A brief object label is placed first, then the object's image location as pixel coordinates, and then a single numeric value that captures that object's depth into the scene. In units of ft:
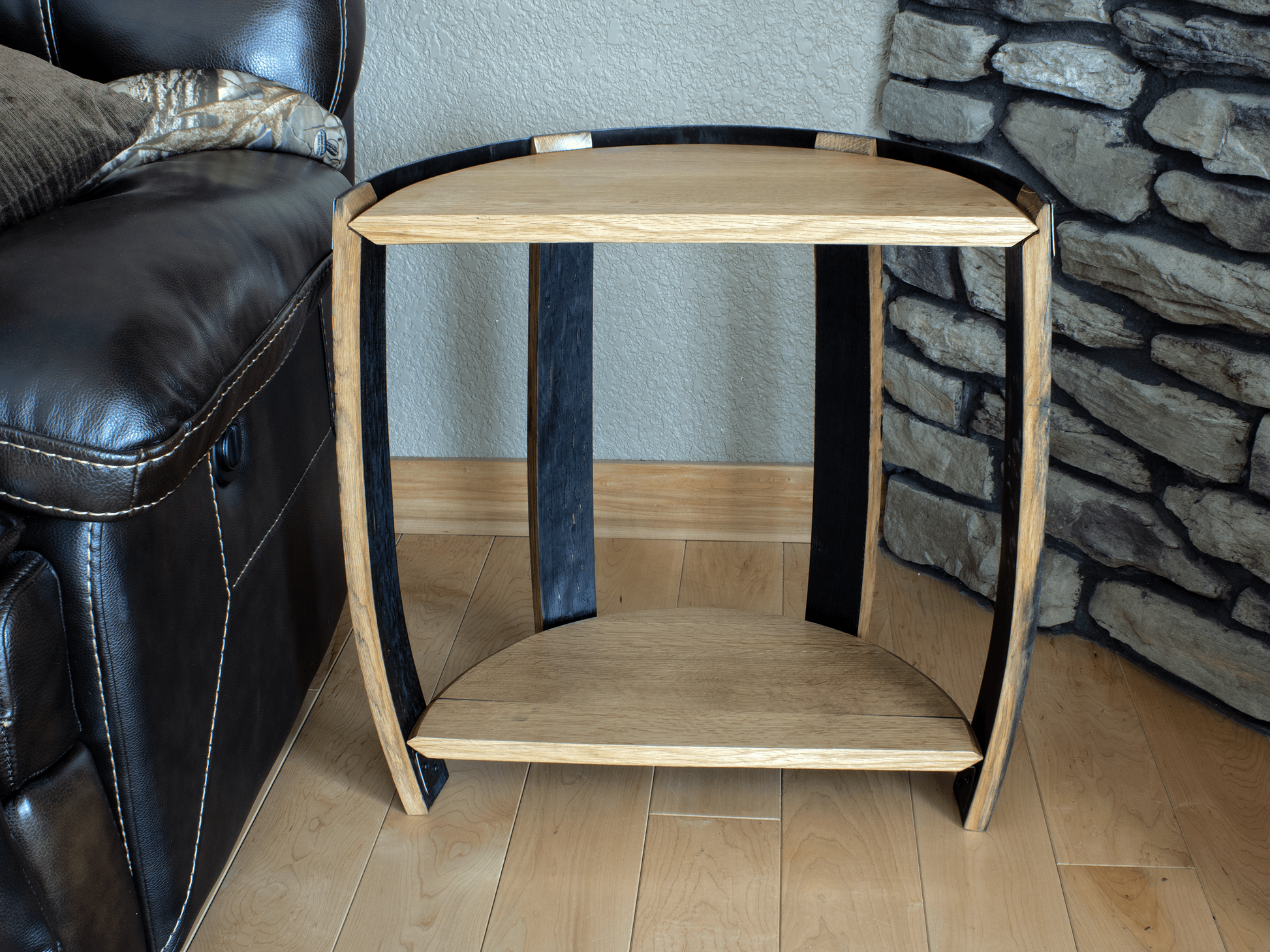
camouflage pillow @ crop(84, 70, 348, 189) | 3.12
